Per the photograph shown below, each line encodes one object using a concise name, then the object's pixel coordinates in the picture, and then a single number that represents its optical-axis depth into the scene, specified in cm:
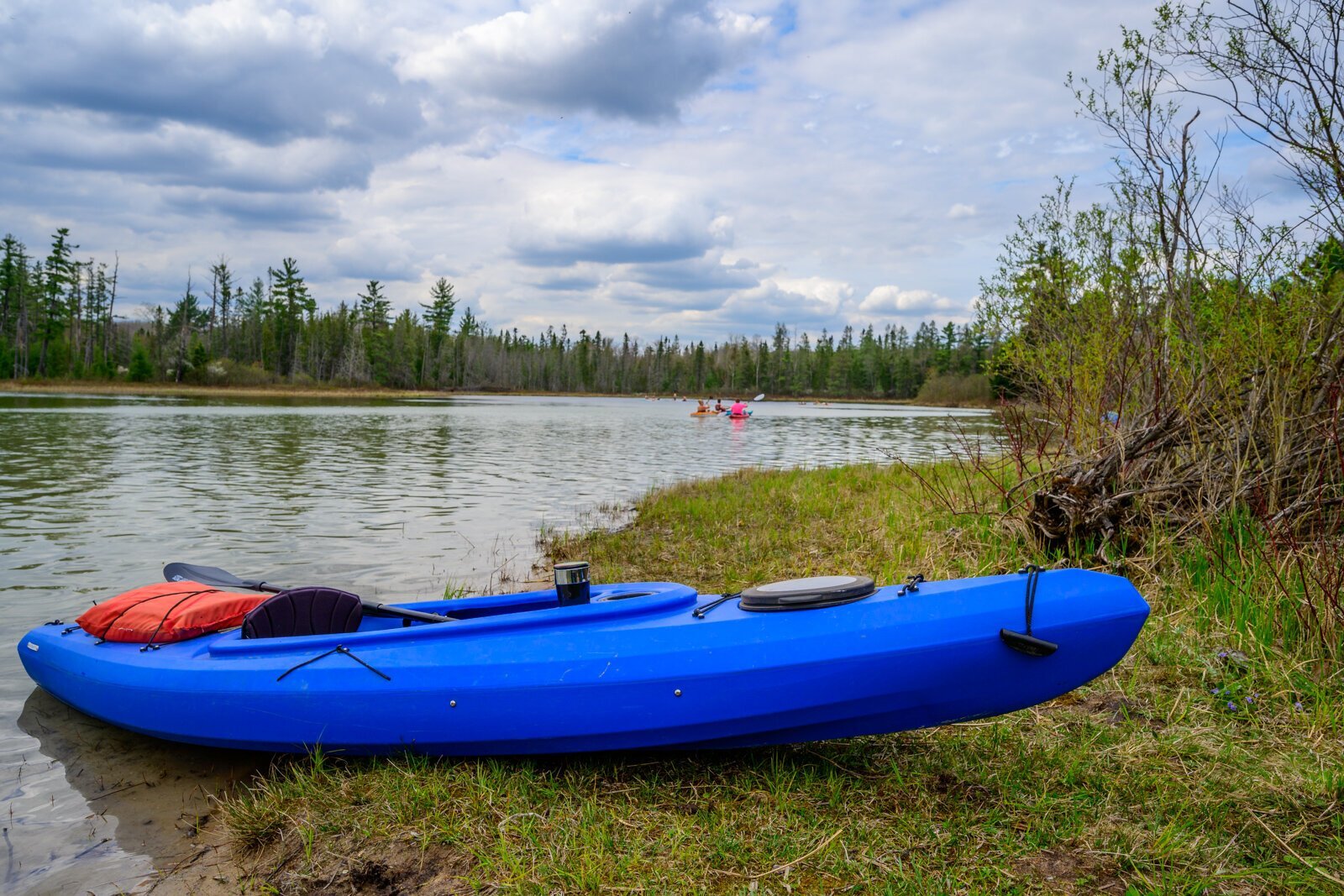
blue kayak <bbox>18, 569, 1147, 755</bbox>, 312
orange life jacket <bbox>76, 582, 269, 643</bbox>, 437
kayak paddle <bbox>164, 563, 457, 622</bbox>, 520
